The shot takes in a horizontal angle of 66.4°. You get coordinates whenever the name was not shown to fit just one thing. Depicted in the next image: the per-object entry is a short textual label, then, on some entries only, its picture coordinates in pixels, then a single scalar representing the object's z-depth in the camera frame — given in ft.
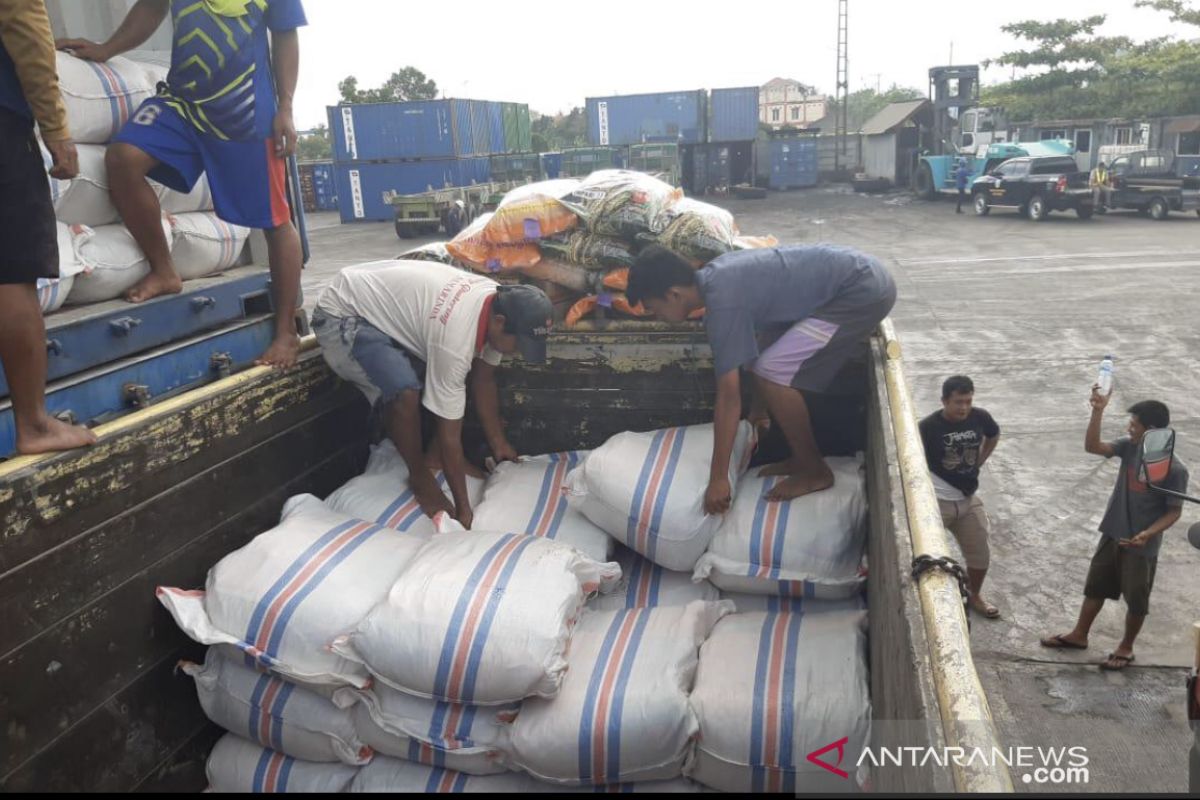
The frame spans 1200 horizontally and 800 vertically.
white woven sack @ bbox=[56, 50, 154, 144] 9.12
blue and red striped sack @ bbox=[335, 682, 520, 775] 7.17
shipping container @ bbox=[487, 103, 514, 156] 80.53
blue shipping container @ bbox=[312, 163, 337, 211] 95.35
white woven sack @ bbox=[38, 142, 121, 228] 9.02
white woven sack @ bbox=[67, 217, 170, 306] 8.83
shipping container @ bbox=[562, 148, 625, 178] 77.61
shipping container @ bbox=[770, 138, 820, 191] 88.22
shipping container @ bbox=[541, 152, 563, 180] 77.30
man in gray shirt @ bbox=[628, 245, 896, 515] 9.25
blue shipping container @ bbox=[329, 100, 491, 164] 71.56
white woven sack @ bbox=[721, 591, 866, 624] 8.51
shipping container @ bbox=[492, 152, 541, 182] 77.56
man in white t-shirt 9.64
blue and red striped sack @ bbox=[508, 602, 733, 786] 6.79
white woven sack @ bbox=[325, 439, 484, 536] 9.56
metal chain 5.13
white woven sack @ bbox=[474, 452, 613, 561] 9.36
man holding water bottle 10.96
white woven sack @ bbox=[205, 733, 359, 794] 7.54
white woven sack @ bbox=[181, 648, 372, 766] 7.51
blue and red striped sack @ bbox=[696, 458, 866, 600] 8.49
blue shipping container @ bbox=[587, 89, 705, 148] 85.56
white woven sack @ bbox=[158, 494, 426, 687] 7.36
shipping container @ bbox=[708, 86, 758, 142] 86.74
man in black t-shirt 12.31
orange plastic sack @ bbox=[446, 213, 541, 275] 11.62
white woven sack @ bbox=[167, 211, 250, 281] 10.14
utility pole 99.25
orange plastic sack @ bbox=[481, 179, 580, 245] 11.68
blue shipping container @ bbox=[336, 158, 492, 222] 73.00
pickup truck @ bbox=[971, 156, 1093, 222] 54.80
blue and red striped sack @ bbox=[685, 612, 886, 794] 6.68
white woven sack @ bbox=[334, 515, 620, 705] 6.91
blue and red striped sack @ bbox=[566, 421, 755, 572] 8.84
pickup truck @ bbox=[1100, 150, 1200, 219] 52.11
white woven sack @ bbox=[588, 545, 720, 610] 8.94
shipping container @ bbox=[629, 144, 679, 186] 79.10
